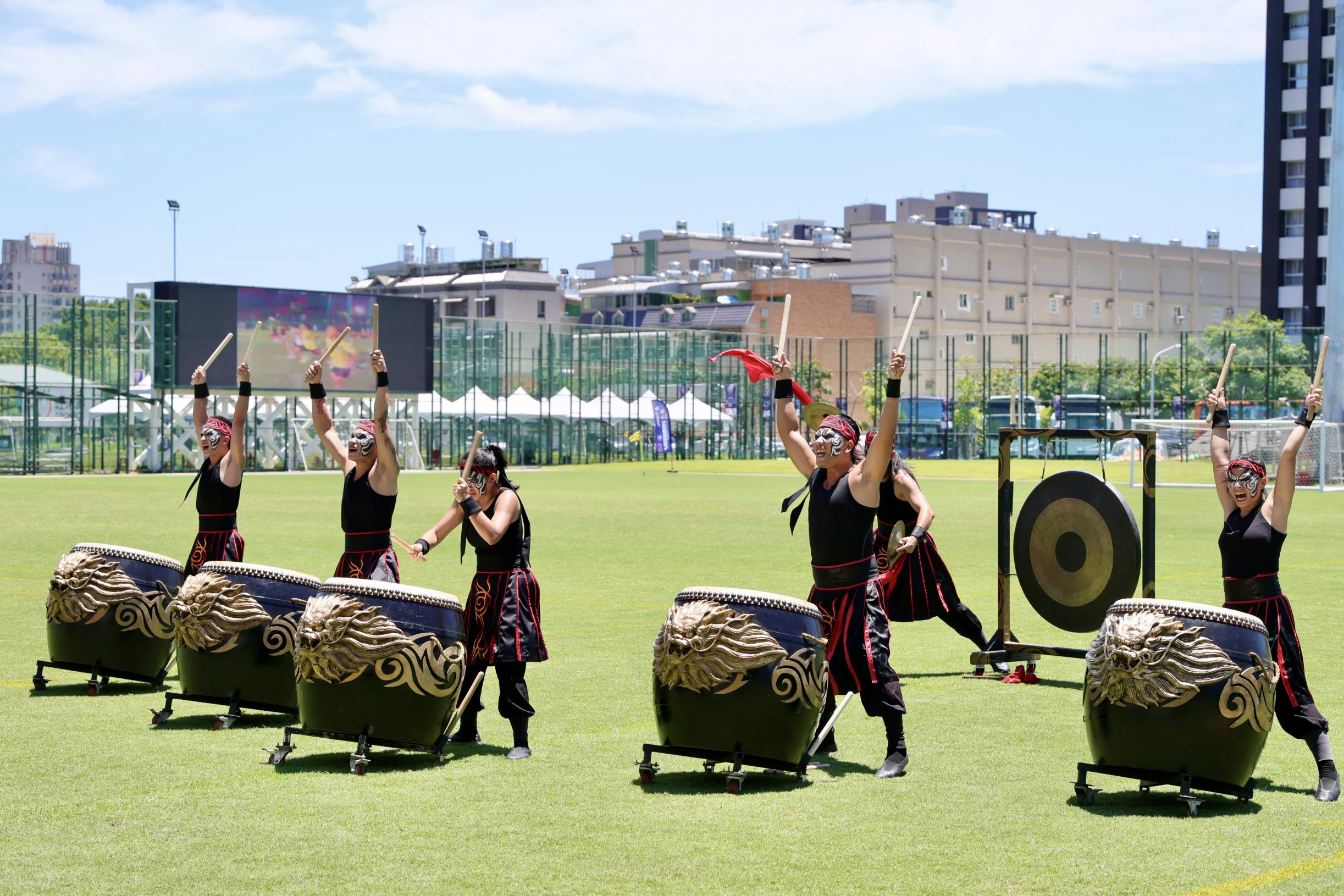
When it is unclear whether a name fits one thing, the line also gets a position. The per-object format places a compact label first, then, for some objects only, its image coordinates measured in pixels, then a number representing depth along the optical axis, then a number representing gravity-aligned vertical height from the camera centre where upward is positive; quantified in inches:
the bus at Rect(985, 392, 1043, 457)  3014.3 +16.7
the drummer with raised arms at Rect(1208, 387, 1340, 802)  323.3 -29.8
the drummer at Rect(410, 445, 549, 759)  350.9 -38.8
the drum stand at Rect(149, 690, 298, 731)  371.9 -69.5
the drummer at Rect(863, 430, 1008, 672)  470.6 -47.8
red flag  404.5 +15.9
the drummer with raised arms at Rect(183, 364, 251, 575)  432.5 -19.1
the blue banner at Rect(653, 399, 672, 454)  2785.4 +1.2
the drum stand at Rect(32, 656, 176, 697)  418.3 -69.2
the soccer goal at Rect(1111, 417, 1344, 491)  1831.9 -34.3
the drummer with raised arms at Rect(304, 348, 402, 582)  393.4 -21.9
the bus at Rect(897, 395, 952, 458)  3234.3 -8.4
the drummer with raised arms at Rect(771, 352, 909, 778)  338.6 -32.5
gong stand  442.0 -34.4
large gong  437.1 -36.9
